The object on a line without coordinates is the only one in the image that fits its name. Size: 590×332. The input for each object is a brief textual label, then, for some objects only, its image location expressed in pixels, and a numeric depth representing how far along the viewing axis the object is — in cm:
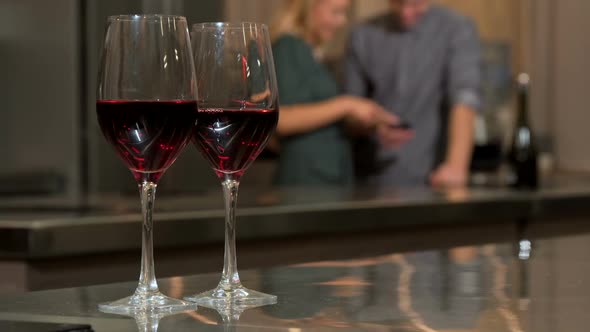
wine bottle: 355
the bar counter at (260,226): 217
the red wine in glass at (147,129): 142
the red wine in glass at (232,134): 147
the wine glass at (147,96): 141
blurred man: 444
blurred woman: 400
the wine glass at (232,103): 146
